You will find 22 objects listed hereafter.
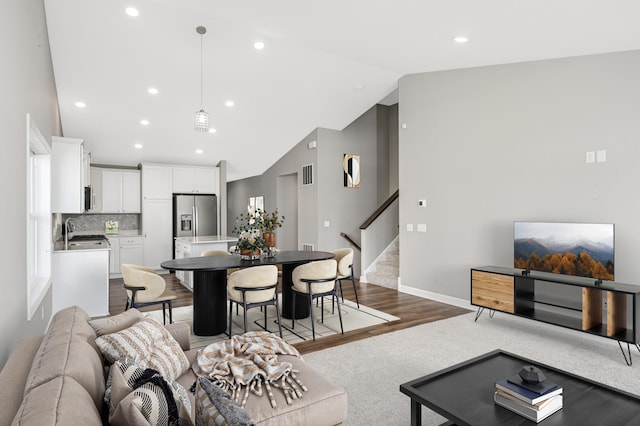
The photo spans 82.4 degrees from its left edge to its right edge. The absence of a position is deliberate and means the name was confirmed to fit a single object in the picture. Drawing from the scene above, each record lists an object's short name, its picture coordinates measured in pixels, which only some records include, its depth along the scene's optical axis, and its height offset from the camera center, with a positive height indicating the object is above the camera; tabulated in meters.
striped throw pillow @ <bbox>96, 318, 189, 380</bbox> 1.77 -0.69
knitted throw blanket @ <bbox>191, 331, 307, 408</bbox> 1.85 -0.86
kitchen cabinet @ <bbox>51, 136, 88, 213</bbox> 4.50 +0.49
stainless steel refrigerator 7.95 -0.03
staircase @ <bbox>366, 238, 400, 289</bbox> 6.51 -1.04
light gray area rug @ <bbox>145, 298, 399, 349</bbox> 3.96 -1.33
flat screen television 3.66 -0.39
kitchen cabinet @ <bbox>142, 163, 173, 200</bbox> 7.78 +0.69
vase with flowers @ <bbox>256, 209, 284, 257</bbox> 4.32 -0.20
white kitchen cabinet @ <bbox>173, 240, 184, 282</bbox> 6.71 -0.74
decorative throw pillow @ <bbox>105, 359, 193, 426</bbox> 1.11 -0.62
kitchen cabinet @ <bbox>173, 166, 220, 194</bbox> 8.09 +0.77
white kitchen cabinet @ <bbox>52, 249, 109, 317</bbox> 4.62 -0.85
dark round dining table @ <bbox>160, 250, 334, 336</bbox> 4.01 -0.89
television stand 3.41 -0.97
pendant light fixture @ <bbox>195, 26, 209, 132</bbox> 4.25 +1.14
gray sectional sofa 1.02 -0.58
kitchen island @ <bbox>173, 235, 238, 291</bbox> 6.13 -0.56
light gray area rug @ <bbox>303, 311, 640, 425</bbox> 2.60 -1.34
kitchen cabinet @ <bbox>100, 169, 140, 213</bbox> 7.71 +0.50
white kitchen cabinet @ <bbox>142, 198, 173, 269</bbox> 7.72 -0.35
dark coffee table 1.76 -0.99
